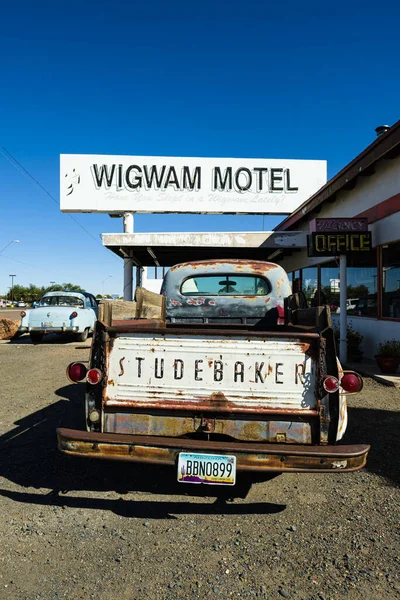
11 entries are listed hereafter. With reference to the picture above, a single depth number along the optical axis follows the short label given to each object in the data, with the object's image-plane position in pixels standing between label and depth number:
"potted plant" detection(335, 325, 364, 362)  9.62
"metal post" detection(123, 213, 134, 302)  16.56
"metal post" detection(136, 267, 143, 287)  21.99
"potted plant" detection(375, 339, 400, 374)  7.93
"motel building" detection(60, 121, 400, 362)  9.19
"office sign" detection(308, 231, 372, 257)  9.22
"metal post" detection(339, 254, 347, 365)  9.34
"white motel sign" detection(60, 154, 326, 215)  17.64
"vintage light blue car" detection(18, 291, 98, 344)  13.42
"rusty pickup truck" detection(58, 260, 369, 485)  2.73
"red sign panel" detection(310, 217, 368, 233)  9.24
